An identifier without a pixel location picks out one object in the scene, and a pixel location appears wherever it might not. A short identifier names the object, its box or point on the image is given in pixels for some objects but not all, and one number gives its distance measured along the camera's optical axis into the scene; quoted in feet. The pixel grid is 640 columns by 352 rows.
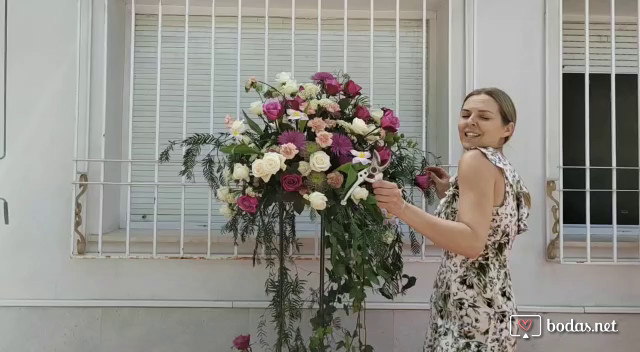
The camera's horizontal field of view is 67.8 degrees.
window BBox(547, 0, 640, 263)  8.70
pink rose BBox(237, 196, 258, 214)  4.95
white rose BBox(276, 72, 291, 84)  5.37
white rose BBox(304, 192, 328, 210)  4.61
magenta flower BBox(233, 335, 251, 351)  6.38
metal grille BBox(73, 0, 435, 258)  7.84
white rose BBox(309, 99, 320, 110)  5.08
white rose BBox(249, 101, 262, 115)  5.30
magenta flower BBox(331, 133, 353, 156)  4.85
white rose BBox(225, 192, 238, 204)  5.30
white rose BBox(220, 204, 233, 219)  5.44
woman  4.62
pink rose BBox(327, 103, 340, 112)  5.14
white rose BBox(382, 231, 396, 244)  5.11
